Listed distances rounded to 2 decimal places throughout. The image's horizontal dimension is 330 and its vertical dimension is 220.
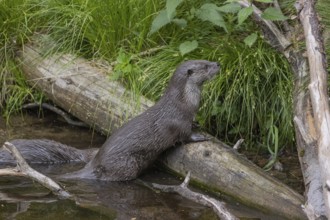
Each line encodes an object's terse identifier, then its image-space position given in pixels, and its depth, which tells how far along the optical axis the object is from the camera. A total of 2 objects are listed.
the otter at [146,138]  9.13
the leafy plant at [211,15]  9.45
